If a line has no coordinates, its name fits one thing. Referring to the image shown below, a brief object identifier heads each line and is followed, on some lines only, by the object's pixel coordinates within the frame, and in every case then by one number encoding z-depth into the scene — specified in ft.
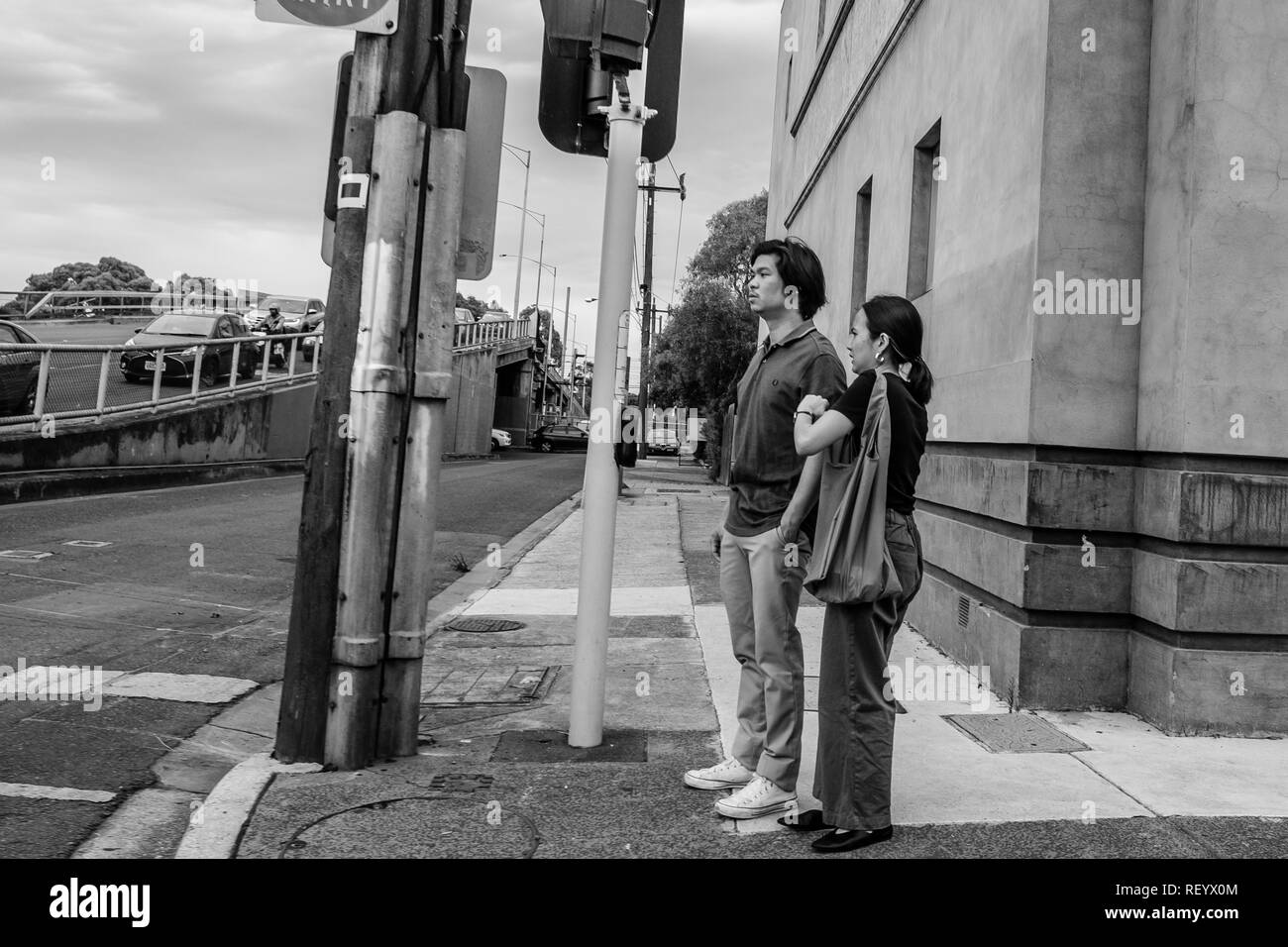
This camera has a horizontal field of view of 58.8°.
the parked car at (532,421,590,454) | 198.18
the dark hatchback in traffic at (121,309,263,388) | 67.26
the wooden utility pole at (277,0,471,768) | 15.75
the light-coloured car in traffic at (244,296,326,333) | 117.39
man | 13.96
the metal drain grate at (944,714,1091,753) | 17.15
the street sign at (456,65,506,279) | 17.03
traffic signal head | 16.57
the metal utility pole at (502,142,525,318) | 220.06
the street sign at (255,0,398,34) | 15.39
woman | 12.90
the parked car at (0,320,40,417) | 49.49
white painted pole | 17.07
